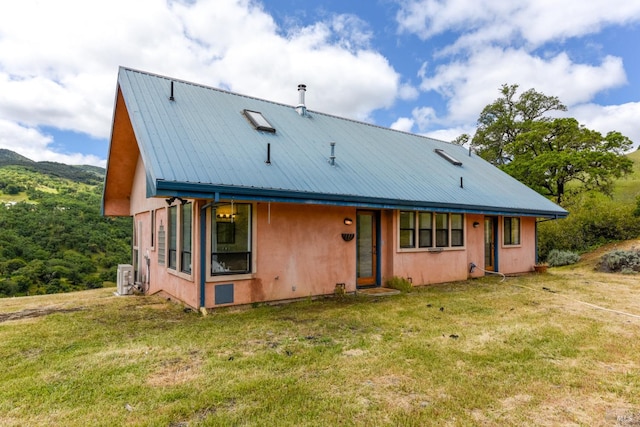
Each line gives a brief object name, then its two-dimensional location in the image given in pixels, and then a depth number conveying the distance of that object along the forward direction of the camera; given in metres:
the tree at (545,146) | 21.09
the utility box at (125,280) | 9.71
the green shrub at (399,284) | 8.76
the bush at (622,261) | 12.06
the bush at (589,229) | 15.59
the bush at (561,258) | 14.51
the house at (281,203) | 6.41
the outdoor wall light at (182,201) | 6.92
